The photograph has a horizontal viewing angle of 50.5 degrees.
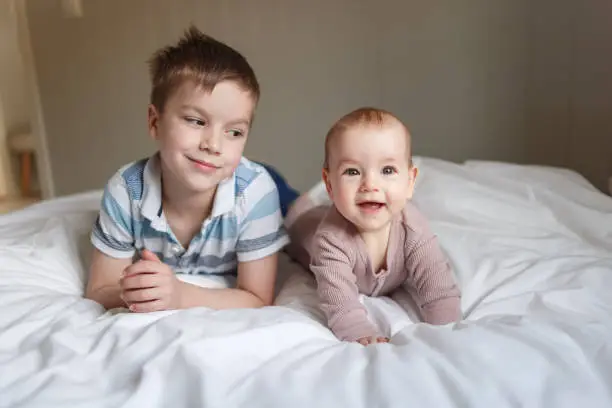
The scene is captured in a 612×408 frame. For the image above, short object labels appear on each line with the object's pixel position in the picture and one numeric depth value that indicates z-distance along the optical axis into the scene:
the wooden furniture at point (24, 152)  2.07
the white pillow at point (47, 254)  1.02
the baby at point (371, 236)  0.88
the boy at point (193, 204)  0.89
